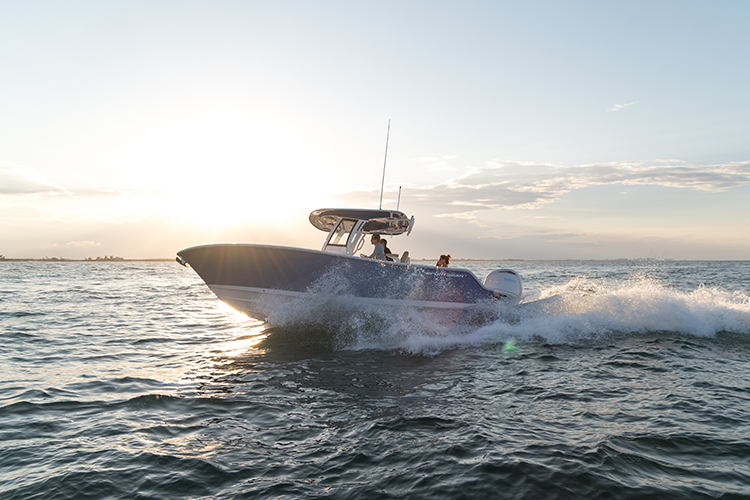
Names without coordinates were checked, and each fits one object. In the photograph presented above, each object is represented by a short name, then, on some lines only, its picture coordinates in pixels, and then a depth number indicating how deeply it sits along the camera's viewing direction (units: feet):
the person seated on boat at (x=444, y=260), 36.09
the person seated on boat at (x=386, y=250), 33.76
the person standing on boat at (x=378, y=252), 32.42
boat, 29.94
